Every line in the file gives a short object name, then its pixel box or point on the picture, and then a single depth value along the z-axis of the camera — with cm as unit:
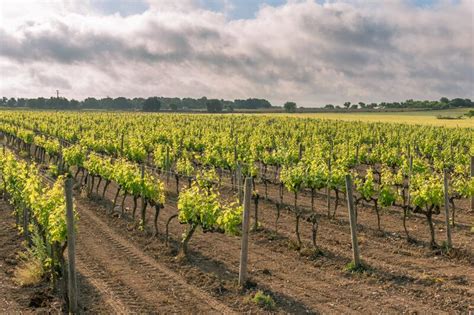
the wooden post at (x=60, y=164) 2464
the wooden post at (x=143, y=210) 1437
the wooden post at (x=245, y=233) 1013
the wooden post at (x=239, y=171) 1758
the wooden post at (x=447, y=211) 1255
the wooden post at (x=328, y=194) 1626
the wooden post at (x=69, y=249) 852
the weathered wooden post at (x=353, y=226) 1128
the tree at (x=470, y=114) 8690
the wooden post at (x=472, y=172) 1749
